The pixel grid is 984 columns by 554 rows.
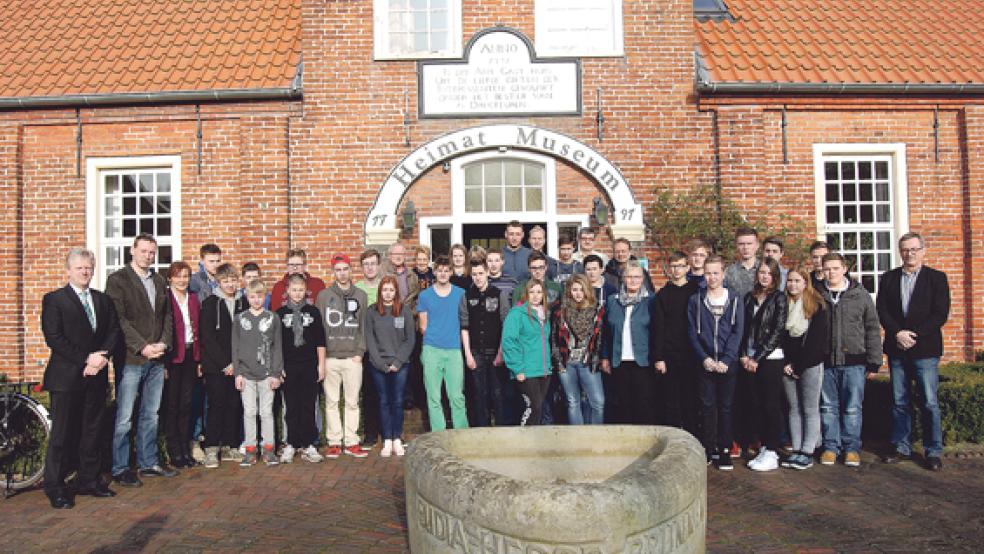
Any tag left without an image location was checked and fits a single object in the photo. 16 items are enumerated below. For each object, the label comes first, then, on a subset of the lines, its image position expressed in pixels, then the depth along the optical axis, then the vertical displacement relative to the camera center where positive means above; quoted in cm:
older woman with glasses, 647 -49
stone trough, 294 -94
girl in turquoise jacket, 649 -54
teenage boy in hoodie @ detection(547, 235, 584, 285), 743 +22
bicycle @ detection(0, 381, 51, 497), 591 -119
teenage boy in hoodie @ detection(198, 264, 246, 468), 674 -70
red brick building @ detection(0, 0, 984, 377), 980 +206
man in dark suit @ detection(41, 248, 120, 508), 554 -62
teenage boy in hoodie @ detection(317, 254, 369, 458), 699 -68
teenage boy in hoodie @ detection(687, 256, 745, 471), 623 -56
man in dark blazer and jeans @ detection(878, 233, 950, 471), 627 -48
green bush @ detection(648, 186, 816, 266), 958 +83
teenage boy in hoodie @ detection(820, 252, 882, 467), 635 -67
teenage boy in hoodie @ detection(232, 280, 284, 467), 668 -69
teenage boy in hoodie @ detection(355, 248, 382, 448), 750 -100
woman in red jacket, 659 -69
